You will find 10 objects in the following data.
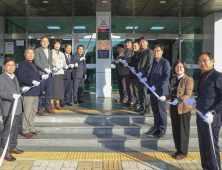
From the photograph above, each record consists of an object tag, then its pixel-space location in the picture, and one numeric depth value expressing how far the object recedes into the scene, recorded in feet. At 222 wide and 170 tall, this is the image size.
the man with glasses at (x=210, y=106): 8.38
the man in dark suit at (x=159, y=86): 13.00
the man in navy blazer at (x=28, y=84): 13.04
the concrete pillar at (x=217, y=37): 26.27
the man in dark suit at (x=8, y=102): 10.77
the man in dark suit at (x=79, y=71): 20.45
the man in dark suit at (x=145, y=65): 15.67
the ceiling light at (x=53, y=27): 29.00
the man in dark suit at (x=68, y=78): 19.04
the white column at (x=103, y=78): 26.35
